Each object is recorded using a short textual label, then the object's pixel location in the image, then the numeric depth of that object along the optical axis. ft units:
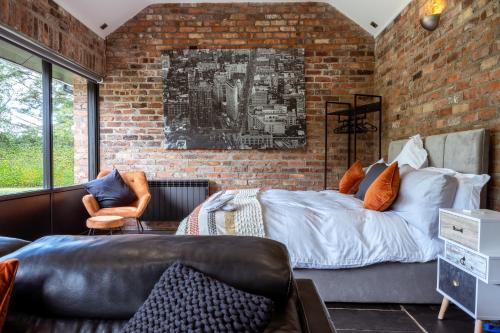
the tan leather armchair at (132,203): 11.40
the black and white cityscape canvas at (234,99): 14.30
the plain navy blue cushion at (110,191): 11.95
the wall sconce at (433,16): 9.30
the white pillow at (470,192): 6.84
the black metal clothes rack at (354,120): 12.89
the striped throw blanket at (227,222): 7.12
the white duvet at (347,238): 6.84
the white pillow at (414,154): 9.11
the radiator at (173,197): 14.35
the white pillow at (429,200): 6.81
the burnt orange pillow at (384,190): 7.55
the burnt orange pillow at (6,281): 2.71
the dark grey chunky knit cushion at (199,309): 2.36
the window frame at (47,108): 9.55
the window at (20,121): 9.36
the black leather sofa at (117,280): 3.00
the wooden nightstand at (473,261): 5.32
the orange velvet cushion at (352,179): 10.79
